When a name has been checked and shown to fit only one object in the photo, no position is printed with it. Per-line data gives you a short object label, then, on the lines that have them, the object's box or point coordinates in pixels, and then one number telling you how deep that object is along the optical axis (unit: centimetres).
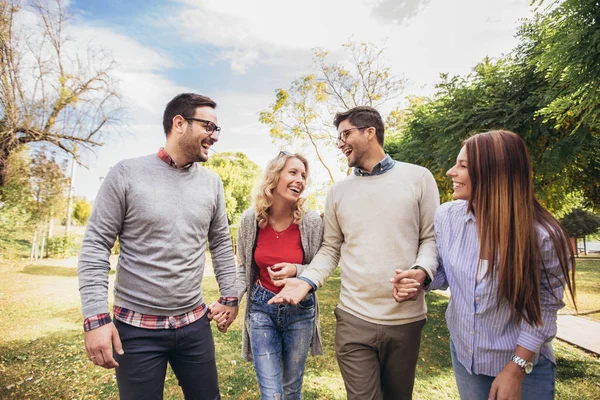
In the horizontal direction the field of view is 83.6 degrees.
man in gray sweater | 210
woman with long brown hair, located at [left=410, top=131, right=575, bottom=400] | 176
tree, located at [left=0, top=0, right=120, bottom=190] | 1101
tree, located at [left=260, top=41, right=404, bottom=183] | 1759
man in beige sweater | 236
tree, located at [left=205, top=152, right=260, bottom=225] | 3474
